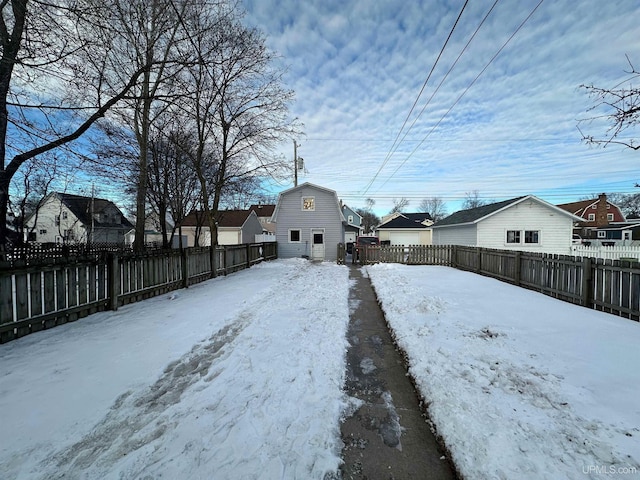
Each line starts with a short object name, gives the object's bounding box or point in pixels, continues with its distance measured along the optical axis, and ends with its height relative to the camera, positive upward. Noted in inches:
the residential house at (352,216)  2086.6 +135.1
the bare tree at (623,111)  180.5 +77.2
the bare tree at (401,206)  3169.3 +312.3
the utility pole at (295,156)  854.5 +252.7
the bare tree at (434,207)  3208.7 +298.9
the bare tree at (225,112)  361.1 +204.9
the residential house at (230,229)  1227.6 +27.3
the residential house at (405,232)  1333.7 +7.2
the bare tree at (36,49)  171.5 +118.2
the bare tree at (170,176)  452.1 +102.9
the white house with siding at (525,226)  713.0 +15.5
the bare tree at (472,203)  2783.0 +303.4
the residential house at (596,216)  1613.9 +99.2
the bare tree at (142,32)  209.8 +183.9
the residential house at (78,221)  1295.5 +77.6
